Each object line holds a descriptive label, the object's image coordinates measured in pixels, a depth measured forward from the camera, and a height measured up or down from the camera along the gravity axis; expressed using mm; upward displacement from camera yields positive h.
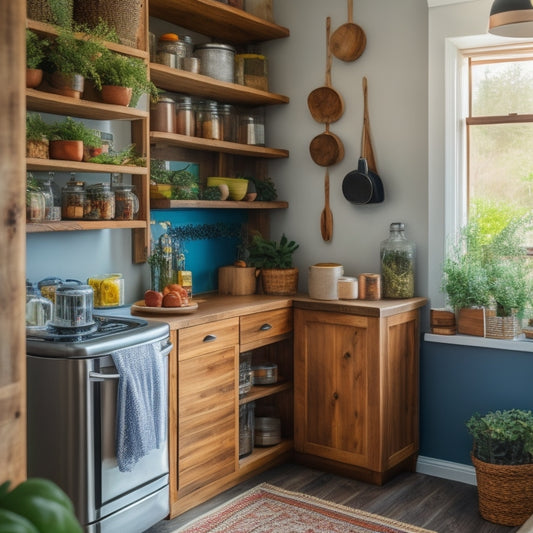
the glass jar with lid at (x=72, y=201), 3029 +171
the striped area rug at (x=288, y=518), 3114 -1249
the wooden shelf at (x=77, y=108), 2814 +565
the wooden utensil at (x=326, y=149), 4109 +536
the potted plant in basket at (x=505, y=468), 3172 -1010
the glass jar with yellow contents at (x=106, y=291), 3309 -232
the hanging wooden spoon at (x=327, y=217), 4203 +143
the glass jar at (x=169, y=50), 3607 +974
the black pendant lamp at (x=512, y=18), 2789 +879
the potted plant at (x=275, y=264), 3971 -129
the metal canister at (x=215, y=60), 3896 +995
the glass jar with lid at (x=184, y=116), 3742 +657
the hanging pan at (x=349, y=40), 4008 +1134
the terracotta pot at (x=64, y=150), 2916 +377
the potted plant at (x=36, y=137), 2805 +413
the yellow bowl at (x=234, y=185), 3975 +318
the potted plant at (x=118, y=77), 3031 +713
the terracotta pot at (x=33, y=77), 2766 +640
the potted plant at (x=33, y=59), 2738 +704
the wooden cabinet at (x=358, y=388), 3562 -758
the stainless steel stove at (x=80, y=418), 2535 -639
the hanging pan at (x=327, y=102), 4109 +810
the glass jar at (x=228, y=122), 4062 +687
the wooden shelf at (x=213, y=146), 3551 +516
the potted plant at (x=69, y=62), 2867 +726
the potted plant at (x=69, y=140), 2920 +423
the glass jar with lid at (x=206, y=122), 3873 +647
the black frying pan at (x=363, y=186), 3924 +307
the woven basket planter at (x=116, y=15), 3059 +989
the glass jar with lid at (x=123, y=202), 3225 +177
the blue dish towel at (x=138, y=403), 2629 -613
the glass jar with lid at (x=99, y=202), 3092 +170
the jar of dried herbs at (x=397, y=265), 3826 -128
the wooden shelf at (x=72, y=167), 2814 +312
